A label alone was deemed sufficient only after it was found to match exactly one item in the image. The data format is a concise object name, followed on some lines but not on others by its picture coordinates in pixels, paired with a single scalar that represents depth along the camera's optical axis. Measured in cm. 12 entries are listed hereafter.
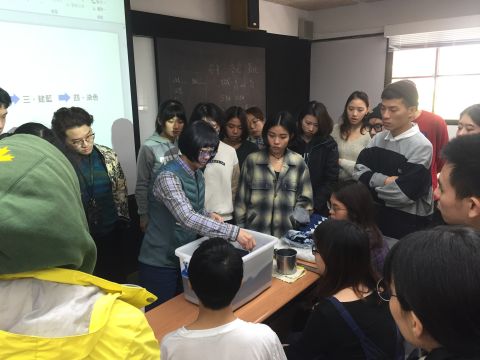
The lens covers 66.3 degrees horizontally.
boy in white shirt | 110
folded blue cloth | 209
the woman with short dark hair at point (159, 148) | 252
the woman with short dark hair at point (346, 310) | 131
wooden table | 150
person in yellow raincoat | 55
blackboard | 349
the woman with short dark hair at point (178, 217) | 163
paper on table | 180
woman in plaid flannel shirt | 231
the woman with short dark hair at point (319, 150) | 281
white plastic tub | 156
